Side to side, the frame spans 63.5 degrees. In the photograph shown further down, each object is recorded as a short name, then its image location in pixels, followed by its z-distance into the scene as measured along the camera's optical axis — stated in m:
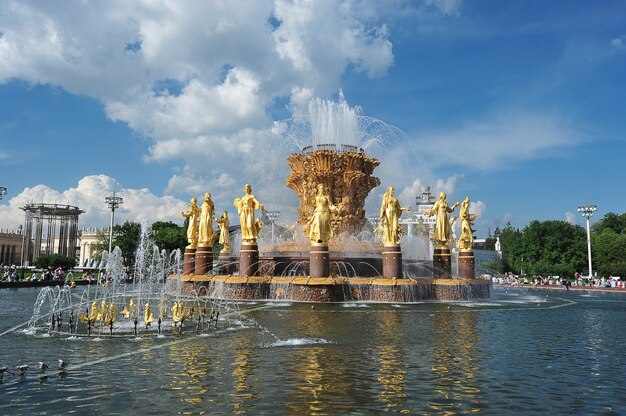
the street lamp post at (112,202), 70.50
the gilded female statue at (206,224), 31.55
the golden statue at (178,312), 16.03
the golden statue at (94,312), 15.35
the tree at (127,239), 81.94
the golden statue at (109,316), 14.91
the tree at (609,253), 70.69
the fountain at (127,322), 15.16
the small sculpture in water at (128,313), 17.73
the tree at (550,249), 75.56
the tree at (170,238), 88.81
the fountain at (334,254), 25.64
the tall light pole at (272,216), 66.95
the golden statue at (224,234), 35.53
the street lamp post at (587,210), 69.76
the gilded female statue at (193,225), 33.47
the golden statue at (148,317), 15.30
